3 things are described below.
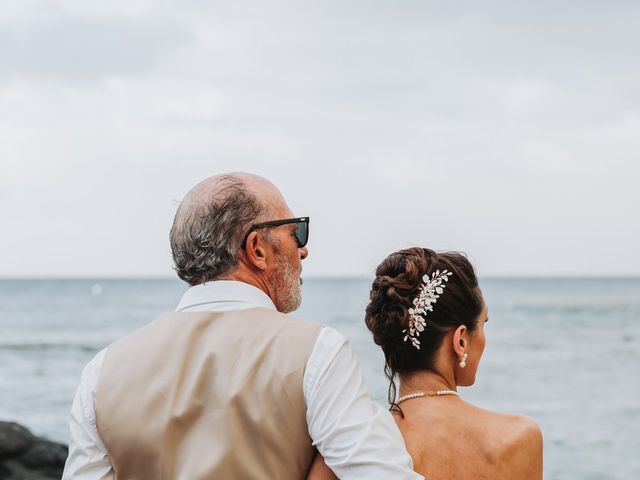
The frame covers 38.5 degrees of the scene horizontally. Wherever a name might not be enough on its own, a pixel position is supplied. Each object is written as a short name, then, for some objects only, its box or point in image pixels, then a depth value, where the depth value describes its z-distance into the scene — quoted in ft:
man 6.23
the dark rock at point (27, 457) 25.12
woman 7.85
